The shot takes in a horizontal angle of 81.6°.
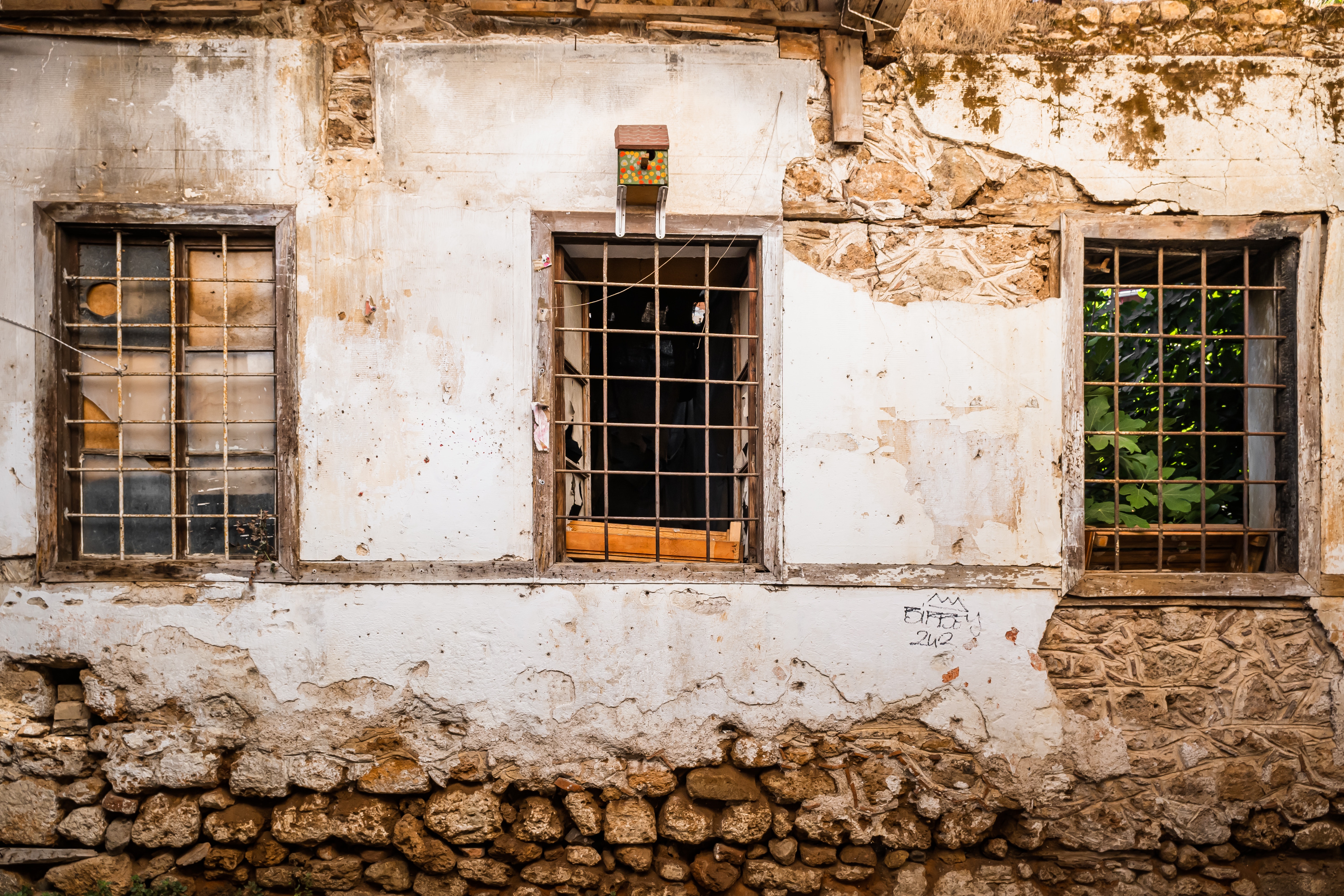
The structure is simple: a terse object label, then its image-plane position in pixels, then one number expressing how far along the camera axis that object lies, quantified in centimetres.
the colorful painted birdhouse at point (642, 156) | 340
